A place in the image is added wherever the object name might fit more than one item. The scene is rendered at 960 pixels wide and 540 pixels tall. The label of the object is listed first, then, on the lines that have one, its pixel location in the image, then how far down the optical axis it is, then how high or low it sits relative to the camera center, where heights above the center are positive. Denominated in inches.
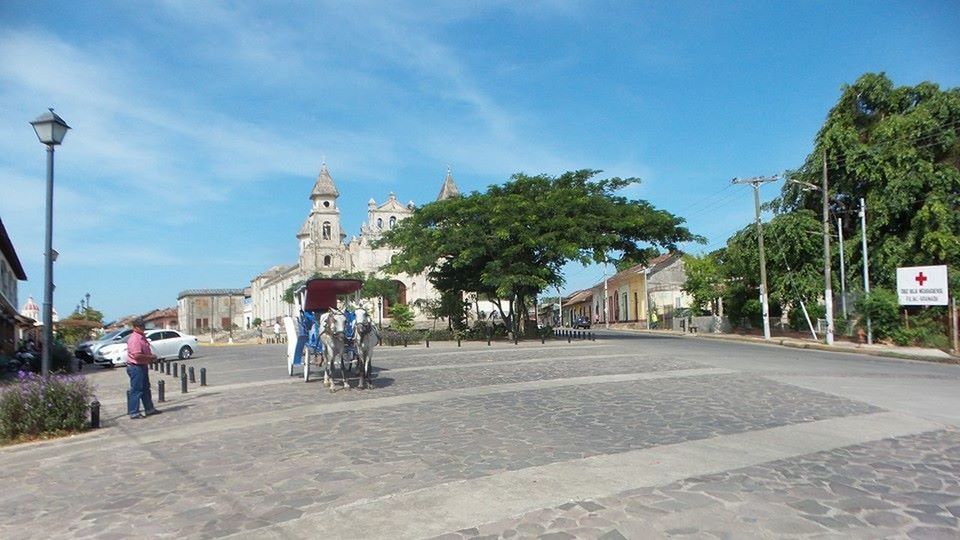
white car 1080.2 -37.4
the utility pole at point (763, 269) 1283.2 +73.8
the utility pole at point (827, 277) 1112.8 +48.9
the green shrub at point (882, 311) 1079.0 -9.0
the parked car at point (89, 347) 1199.2 -35.2
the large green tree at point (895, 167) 1181.7 +253.1
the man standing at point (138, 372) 424.5 -29.4
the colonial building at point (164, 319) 4417.1 +39.8
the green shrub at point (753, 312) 1489.9 -7.3
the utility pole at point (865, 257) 1159.0 +81.7
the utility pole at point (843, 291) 1190.6 +27.0
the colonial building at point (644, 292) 2269.9 +70.8
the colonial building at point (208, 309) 3998.8 +88.7
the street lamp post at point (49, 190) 413.4 +86.5
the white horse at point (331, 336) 504.7 -11.5
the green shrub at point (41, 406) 371.6 -43.6
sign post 954.7 +24.0
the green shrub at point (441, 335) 1359.3 -36.0
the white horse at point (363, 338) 505.7 -14.2
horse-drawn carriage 507.2 -8.7
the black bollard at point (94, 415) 400.5 -52.2
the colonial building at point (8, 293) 1090.7 +76.7
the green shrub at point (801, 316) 1303.2 -17.5
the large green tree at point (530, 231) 1149.1 +145.8
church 2687.0 +311.1
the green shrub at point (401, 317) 1640.0 +4.1
